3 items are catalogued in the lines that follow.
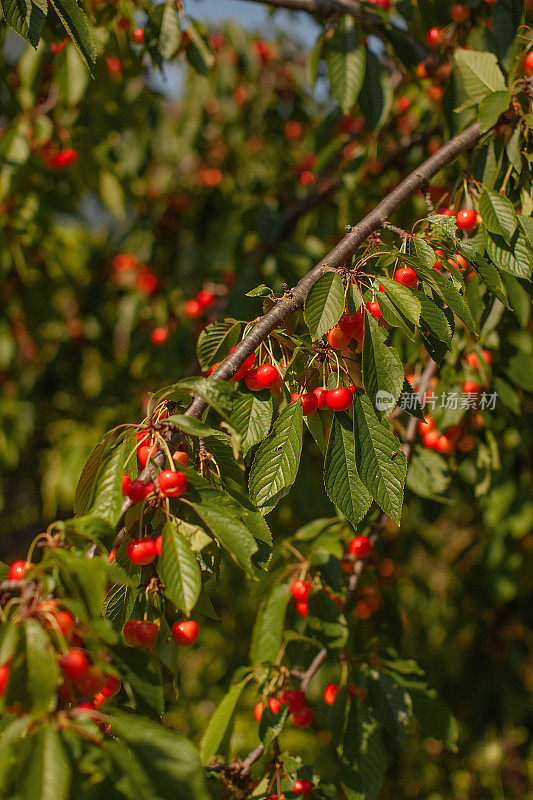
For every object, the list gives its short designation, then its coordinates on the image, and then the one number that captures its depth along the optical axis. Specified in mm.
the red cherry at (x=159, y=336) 3656
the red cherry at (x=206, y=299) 3283
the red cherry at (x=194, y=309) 3294
